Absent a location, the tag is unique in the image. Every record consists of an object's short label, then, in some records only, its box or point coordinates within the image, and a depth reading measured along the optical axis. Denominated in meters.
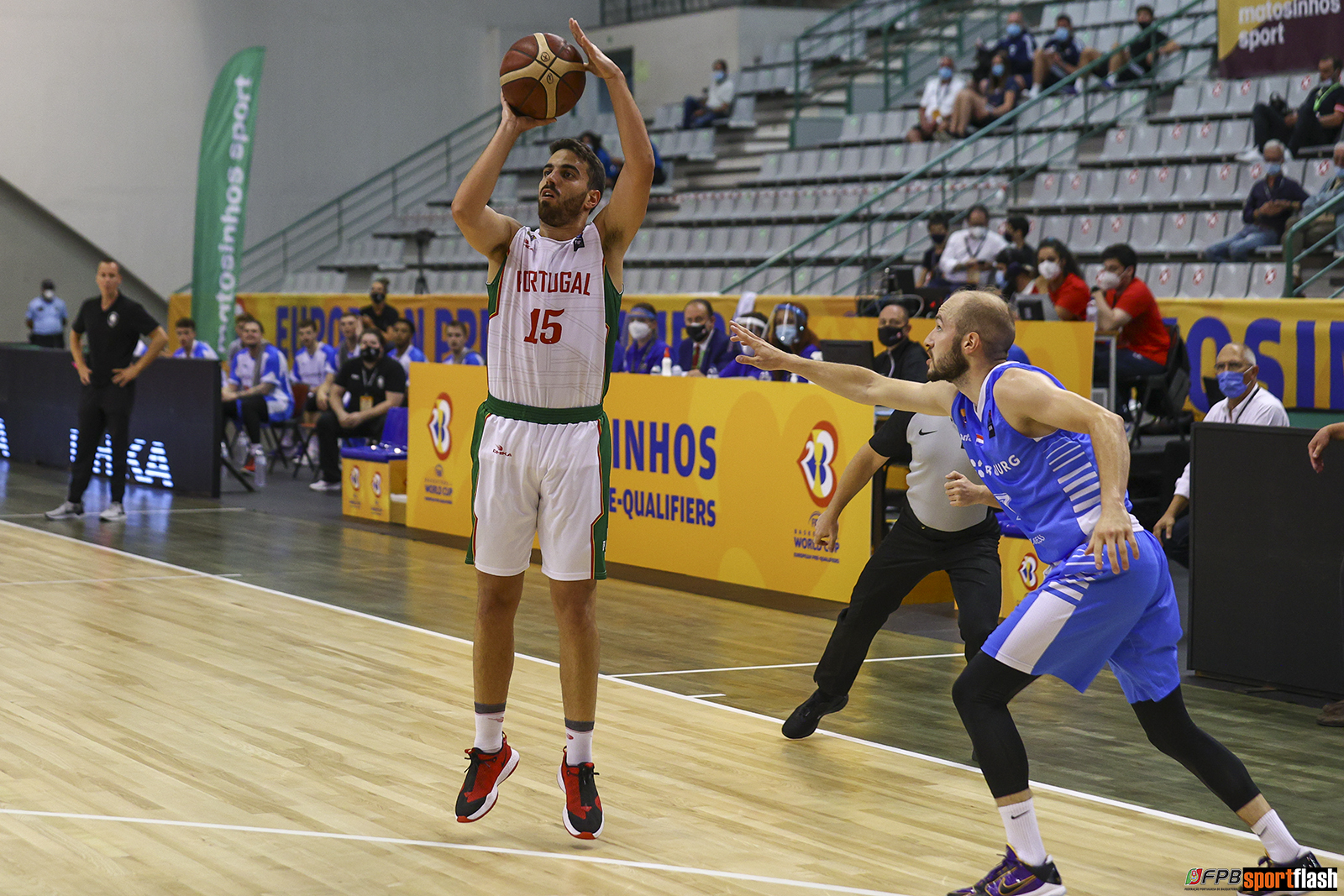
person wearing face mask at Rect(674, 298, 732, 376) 12.58
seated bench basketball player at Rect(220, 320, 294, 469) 16.38
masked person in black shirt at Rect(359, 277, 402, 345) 18.52
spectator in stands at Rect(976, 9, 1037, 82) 19.80
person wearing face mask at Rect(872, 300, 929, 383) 9.41
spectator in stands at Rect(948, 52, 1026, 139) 19.52
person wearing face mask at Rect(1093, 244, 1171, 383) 12.03
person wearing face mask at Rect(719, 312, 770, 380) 11.99
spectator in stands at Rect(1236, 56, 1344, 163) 15.12
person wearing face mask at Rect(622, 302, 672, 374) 13.67
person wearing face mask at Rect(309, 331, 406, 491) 14.95
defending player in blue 4.17
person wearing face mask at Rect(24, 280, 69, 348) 25.17
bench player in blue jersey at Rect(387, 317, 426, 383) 15.79
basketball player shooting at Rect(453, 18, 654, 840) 4.88
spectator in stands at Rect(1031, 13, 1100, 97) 19.27
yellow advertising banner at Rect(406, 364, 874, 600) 9.54
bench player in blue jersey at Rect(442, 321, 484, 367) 15.16
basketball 4.77
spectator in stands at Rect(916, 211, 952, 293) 16.09
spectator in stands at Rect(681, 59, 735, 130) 24.92
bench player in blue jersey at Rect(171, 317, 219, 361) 17.64
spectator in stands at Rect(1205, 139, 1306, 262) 14.30
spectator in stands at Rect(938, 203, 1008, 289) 15.45
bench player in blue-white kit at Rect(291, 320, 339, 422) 18.14
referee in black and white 6.18
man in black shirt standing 12.39
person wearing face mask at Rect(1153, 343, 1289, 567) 8.67
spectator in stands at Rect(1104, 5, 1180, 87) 18.36
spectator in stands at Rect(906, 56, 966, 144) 20.12
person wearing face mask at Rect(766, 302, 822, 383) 11.57
